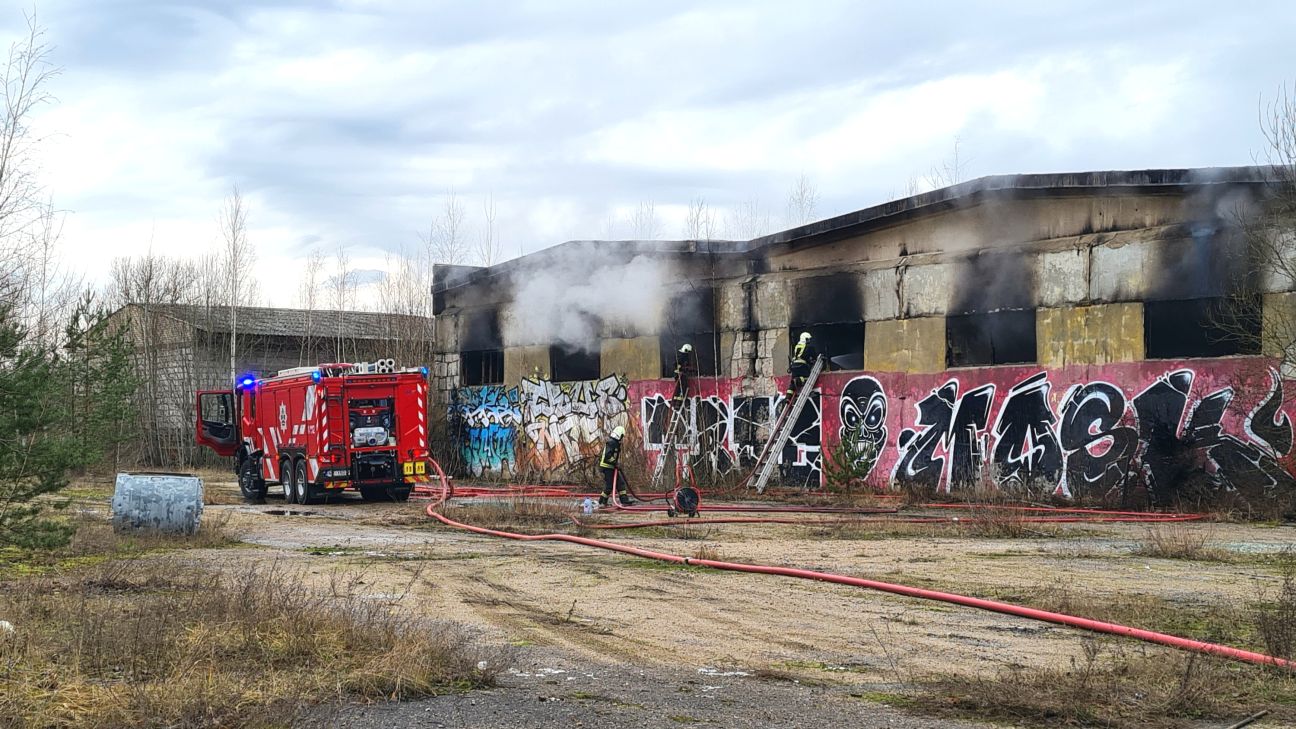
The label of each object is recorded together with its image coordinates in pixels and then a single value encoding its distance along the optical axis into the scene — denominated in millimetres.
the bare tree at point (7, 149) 19797
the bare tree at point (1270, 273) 19000
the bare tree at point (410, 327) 37281
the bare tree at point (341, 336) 43850
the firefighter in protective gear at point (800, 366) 25109
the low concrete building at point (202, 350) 41000
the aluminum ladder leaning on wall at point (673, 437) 27656
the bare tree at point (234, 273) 44750
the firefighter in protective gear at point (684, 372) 27328
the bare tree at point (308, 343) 45812
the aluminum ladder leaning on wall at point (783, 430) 25094
